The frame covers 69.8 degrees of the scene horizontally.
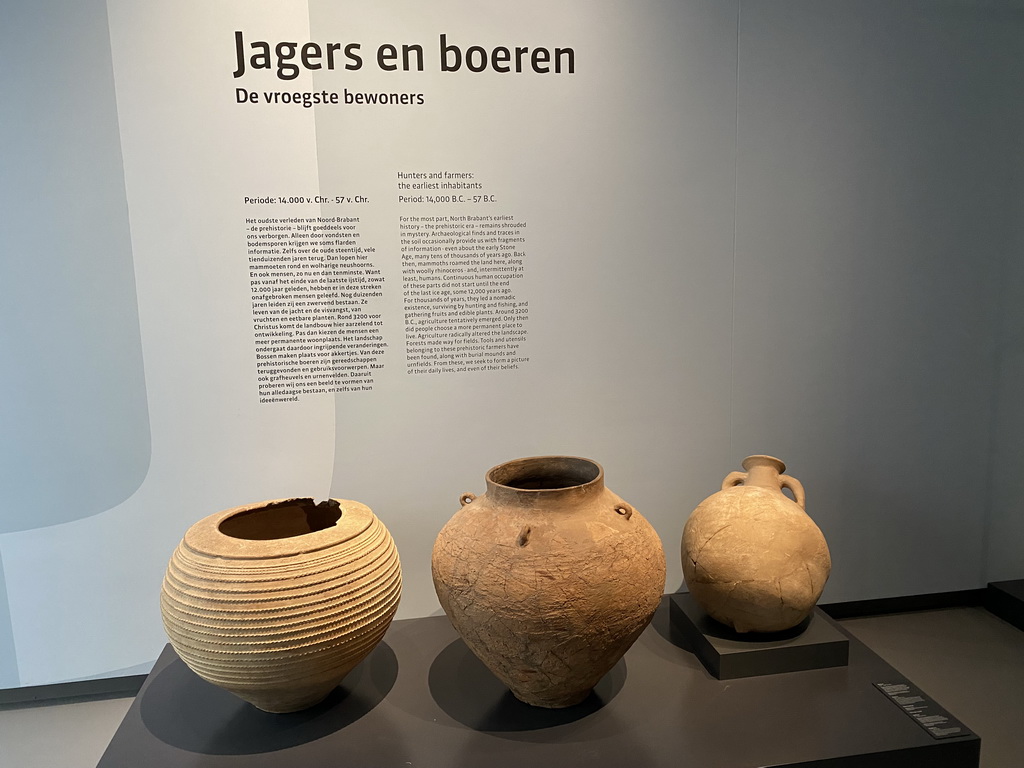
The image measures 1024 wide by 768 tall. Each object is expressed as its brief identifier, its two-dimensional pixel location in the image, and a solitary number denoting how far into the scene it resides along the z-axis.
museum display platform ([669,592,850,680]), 1.73
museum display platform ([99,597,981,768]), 1.49
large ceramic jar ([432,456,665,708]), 1.43
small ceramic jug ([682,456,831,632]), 1.68
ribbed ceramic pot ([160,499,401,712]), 1.44
